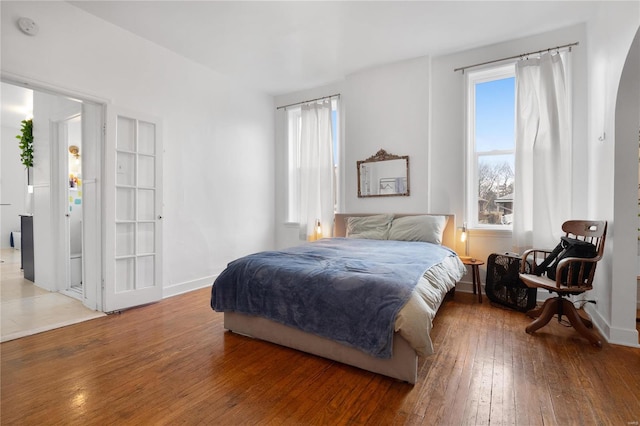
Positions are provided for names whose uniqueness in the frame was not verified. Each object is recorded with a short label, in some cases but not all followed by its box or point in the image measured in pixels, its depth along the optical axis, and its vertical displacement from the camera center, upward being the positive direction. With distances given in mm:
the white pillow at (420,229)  3569 -227
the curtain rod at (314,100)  4797 +1805
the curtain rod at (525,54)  3257 +1792
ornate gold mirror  4176 +493
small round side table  3391 -686
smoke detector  2506 +1530
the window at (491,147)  3717 +802
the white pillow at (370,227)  3902 -227
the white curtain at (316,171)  4762 +614
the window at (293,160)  5277 +867
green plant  4188 +904
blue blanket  1830 -551
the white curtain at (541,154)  3250 +627
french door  3098 -18
